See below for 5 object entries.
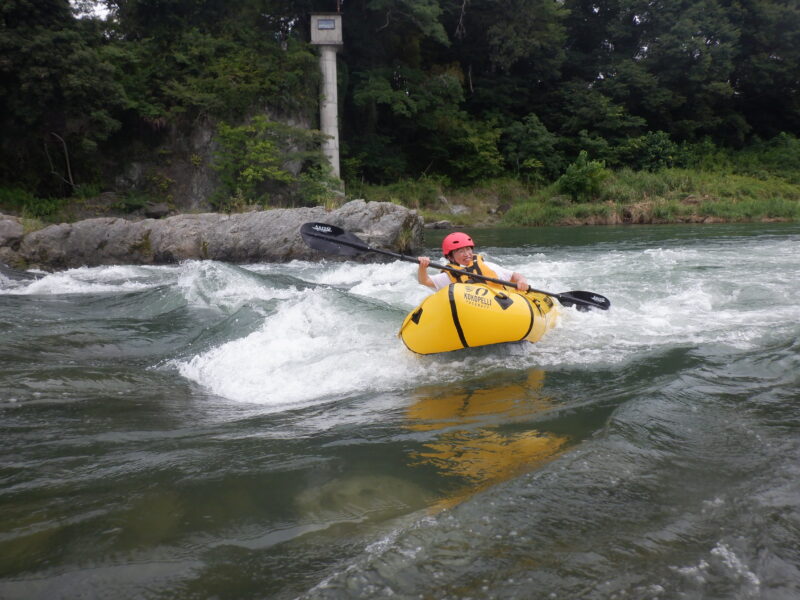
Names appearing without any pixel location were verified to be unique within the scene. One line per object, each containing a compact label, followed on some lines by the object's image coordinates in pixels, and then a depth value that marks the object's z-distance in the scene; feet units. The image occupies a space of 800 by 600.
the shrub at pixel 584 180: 69.15
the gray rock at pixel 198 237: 33.68
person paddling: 16.11
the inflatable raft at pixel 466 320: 13.80
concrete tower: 61.36
